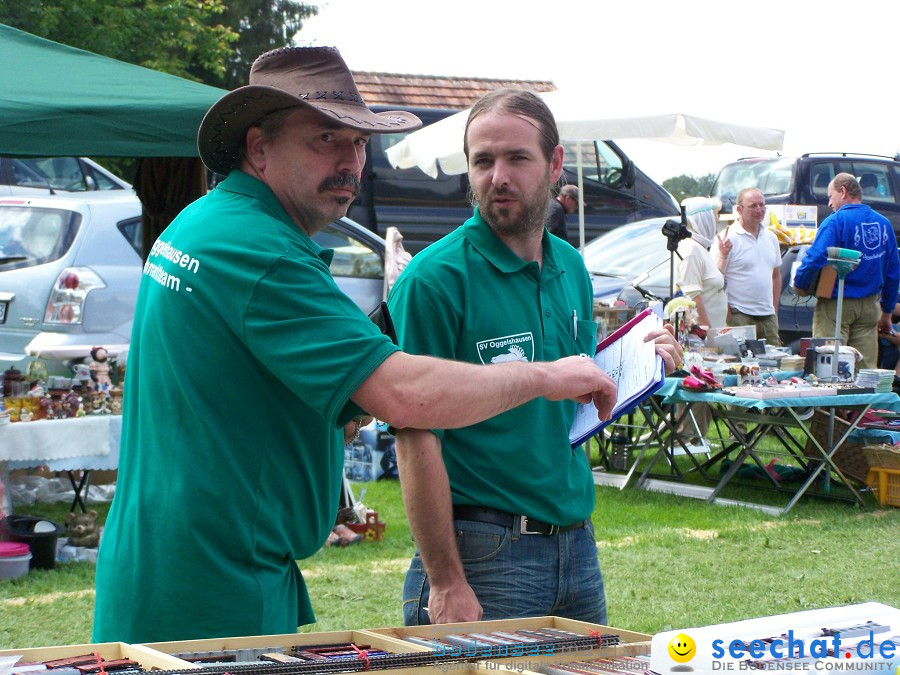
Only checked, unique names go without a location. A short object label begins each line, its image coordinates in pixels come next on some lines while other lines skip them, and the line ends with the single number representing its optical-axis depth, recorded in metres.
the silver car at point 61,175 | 11.34
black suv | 16.02
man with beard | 2.71
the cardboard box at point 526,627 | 1.99
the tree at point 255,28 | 26.38
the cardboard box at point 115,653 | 1.84
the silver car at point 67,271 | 8.76
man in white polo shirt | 11.12
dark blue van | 15.41
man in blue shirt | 10.88
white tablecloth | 6.81
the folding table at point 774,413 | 8.12
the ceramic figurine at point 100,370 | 7.36
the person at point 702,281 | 10.41
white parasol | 11.01
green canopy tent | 6.60
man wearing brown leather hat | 2.16
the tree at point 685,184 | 26.49
